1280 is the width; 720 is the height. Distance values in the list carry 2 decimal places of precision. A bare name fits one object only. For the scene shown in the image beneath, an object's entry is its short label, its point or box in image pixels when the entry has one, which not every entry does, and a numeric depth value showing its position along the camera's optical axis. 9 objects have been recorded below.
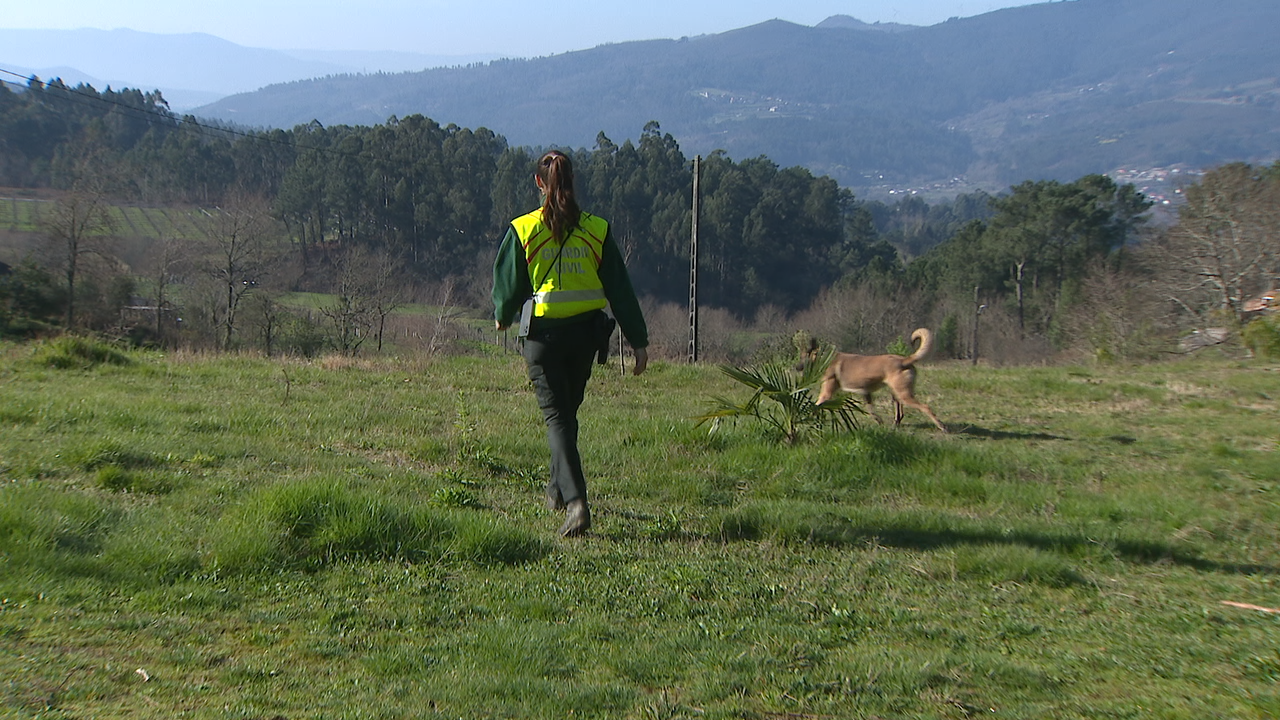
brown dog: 10.89
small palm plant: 7.71
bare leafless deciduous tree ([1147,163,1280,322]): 36.31
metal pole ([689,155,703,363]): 23.67
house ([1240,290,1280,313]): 21.97
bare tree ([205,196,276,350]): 44.59
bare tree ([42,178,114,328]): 38.03
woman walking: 5.23
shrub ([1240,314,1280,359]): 19.62
